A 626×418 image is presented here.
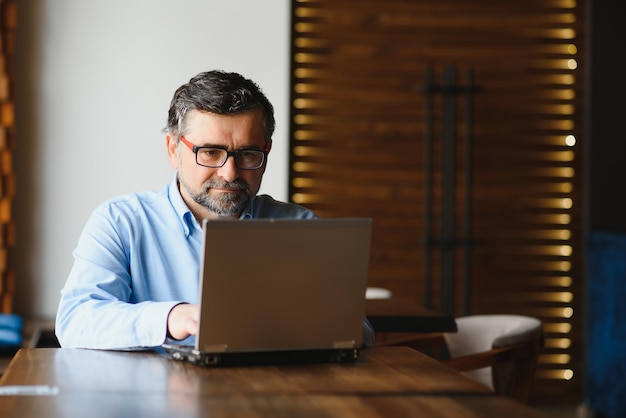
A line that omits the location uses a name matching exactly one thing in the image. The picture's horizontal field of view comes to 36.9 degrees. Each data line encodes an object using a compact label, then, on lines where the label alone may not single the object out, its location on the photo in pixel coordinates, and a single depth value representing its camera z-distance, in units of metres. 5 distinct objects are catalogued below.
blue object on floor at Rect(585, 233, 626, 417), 4.84
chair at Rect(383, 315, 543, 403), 3.29
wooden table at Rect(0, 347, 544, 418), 1.60
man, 2.36
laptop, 1.87
